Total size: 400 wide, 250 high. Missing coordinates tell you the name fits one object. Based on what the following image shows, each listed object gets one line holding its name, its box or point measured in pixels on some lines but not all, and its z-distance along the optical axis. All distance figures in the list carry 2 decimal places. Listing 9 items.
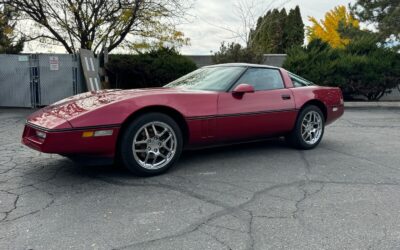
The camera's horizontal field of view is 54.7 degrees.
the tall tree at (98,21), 12.91
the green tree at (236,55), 13.64
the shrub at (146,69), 12.70
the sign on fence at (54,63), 11.70
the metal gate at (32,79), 11.57
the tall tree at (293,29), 29.52
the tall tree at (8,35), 12.85
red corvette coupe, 3.93
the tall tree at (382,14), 18.39
